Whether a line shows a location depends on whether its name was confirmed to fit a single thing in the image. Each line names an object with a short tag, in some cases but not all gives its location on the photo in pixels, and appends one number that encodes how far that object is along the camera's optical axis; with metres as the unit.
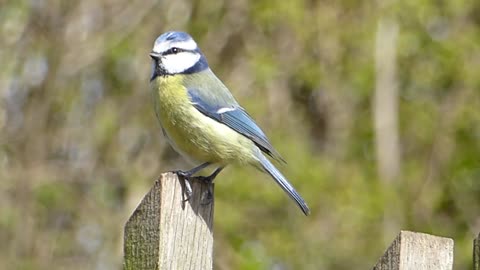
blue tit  2.92
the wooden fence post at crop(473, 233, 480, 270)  2.77
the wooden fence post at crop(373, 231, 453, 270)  2.76
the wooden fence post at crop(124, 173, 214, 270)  2.76
